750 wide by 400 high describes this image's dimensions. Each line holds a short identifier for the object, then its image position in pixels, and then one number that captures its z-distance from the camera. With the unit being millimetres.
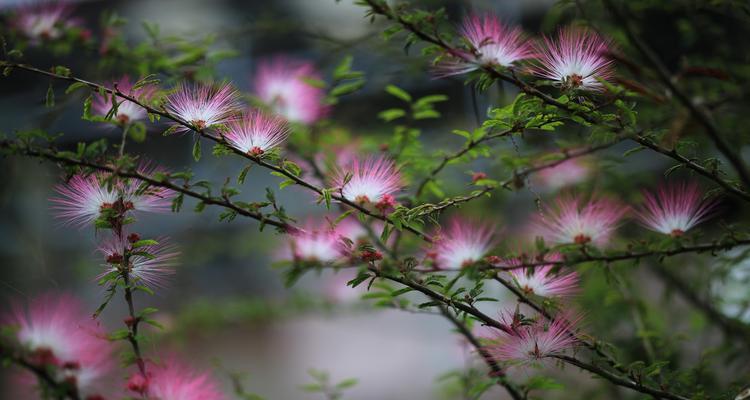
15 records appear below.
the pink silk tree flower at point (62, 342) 1256
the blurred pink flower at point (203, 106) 1304
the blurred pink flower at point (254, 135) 1303
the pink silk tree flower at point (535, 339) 1296
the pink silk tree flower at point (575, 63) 1307
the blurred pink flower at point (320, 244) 1288
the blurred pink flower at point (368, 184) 1309
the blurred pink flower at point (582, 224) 1311
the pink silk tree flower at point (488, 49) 1302
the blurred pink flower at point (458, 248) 1312
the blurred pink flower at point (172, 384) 1287
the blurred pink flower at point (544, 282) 1320
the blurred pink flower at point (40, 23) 1465
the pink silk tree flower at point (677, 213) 1318
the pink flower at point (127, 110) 1328
